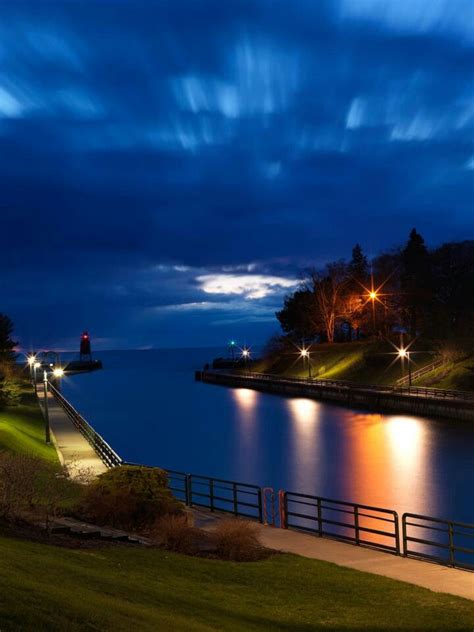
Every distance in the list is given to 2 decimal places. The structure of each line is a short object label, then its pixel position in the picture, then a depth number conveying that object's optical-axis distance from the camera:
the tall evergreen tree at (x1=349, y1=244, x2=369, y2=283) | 116.55
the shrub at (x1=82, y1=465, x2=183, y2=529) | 18.20
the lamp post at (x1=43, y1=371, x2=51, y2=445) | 40.51
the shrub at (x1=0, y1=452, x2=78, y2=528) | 15.55
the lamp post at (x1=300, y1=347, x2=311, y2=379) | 102.53
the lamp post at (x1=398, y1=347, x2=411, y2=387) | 70.21
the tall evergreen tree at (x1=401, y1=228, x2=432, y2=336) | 92.75
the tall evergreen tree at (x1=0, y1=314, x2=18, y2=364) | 66.56
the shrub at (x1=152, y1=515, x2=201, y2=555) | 15.70
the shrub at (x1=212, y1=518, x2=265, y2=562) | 15.46
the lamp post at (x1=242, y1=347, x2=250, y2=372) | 137.21
